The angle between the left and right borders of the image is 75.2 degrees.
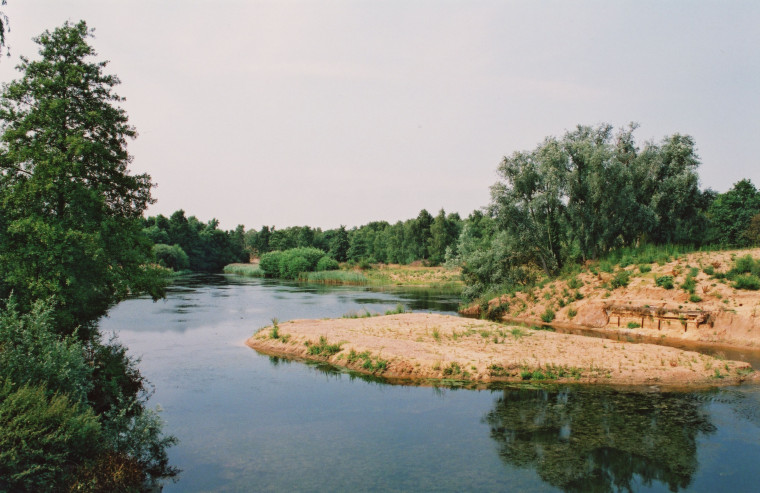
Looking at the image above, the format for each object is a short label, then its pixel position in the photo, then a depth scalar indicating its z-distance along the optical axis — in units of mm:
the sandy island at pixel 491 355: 20656
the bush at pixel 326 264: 101750
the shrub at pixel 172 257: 102938
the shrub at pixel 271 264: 108406
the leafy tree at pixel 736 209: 63688
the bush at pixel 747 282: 29859
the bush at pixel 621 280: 36250
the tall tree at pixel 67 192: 16406
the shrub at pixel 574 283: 39438
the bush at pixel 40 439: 8680
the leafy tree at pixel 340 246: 121125
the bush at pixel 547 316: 37844
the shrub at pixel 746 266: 30994
